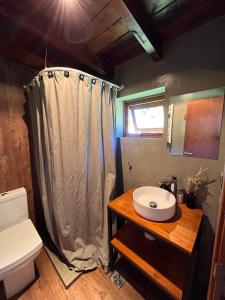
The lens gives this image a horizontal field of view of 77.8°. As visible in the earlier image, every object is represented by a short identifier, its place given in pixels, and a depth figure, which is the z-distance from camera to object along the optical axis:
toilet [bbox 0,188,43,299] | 1.07
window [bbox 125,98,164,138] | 1.56
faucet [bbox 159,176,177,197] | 1.27
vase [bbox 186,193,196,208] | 1.17
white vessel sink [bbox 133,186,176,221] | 1.02
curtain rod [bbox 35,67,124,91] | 1.11
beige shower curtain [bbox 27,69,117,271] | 1.18
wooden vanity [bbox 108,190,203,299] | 0.90
